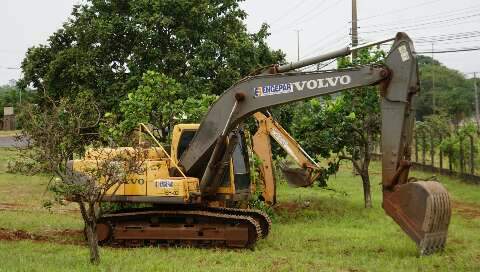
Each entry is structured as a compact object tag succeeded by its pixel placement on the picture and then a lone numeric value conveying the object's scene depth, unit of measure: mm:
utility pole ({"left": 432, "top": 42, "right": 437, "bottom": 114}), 71156
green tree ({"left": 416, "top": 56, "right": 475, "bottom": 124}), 73688
